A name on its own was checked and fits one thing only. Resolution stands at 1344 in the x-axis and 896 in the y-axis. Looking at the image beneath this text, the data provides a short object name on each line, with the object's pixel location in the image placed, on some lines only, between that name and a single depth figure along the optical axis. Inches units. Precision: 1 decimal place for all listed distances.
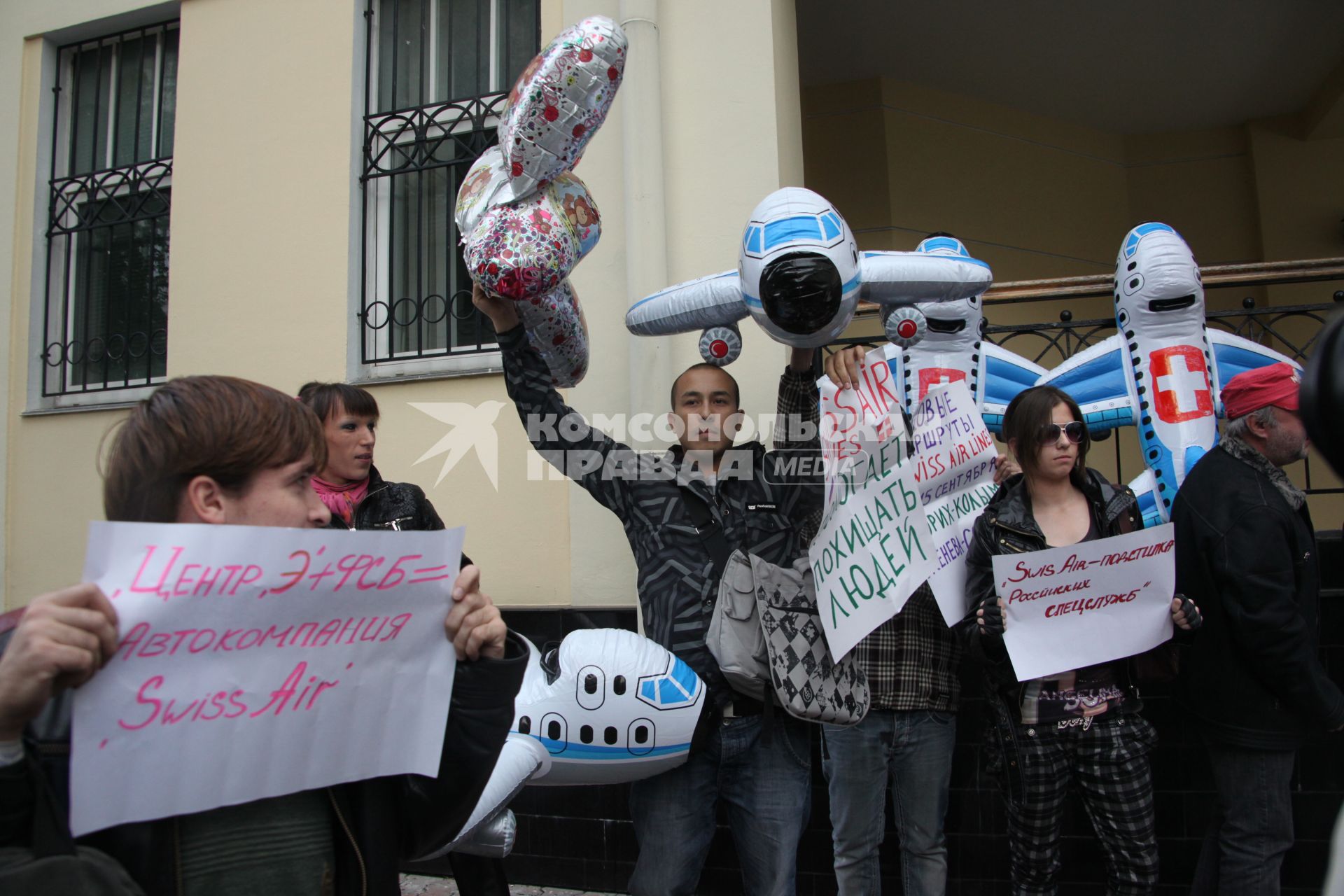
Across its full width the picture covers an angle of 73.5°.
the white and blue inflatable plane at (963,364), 136.5
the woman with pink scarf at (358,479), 110.0
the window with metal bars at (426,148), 181.8
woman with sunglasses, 103.9
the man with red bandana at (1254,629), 105.4
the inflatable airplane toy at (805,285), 89.7
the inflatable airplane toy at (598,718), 90.0
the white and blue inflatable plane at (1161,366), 126.3
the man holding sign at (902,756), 109.6
